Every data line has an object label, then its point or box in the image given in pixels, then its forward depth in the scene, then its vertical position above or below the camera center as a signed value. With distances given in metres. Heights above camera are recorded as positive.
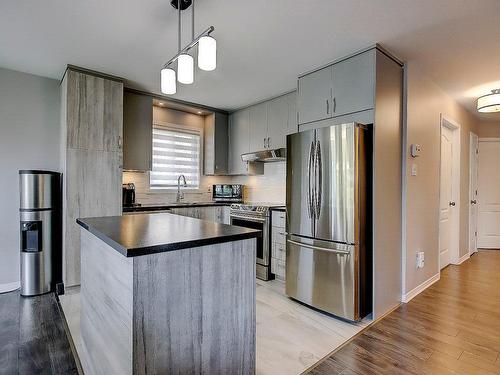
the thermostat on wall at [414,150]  3.08 +0.39
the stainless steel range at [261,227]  3.72 -0.54
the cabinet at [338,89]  2.68 +0.99
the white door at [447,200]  4.21 -0.19
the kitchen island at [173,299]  1.22 -0.54
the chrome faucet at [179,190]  4.70 -0.07
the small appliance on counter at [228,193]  4.99 -0.12
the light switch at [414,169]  3.13 +0.19
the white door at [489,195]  5.64 -0.16
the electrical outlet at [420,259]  3.26 -0.83
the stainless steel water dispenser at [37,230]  3.11 -0.48
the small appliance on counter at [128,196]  3.95 -0.14
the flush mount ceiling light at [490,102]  3.69 +1.11
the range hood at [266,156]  4.10 +0.45
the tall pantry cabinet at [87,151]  3.18 +0.40
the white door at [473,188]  5.09 -0.02
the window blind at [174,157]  4.56 +0.48
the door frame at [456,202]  4.50 -0.24
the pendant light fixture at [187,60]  1.73 +0.79
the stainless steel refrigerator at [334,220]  2.54 -0.31
